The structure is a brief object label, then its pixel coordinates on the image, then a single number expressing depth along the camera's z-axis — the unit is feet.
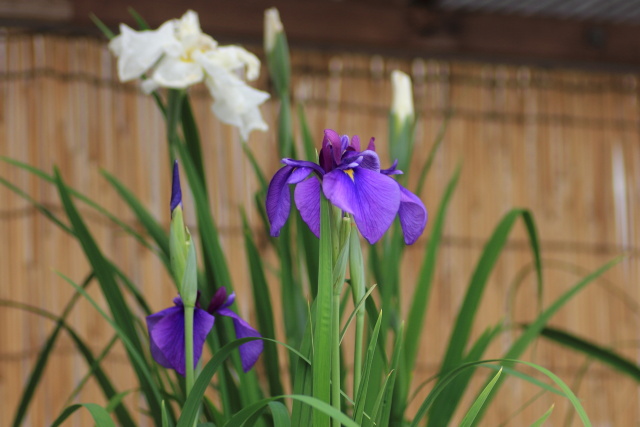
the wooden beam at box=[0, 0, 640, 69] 9.88
